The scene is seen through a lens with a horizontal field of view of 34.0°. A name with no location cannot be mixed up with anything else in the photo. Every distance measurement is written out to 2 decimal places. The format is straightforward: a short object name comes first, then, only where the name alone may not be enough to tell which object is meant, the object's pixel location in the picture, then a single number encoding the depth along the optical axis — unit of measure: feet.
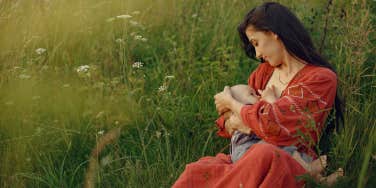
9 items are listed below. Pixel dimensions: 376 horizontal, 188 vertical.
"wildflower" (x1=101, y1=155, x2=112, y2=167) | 12.30
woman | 9.59
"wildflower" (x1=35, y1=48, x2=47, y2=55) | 13.20
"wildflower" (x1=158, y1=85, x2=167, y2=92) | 12.52
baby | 10.25
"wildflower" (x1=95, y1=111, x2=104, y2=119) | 12.46
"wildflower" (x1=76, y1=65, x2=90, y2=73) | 12.57
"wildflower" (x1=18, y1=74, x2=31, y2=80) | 12.88
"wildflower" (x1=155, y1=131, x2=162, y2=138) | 12.14
